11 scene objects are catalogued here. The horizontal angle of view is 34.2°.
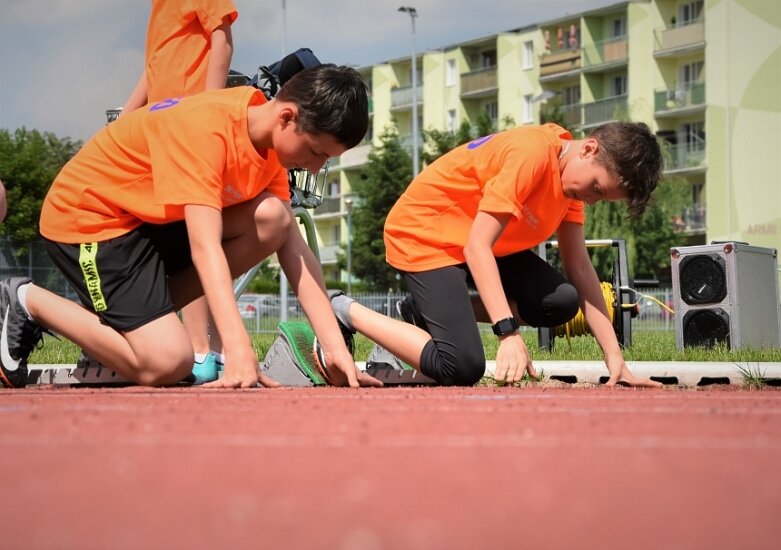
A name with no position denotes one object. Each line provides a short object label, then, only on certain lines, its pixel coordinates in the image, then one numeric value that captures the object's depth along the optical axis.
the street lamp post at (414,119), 56.06
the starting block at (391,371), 6.59
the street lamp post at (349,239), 63.94
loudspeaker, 11.39
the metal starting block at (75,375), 6.30
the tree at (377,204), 61.31
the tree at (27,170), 44.84
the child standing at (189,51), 6.57
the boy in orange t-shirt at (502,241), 5.89
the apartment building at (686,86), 55.56
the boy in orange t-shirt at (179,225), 5.13
